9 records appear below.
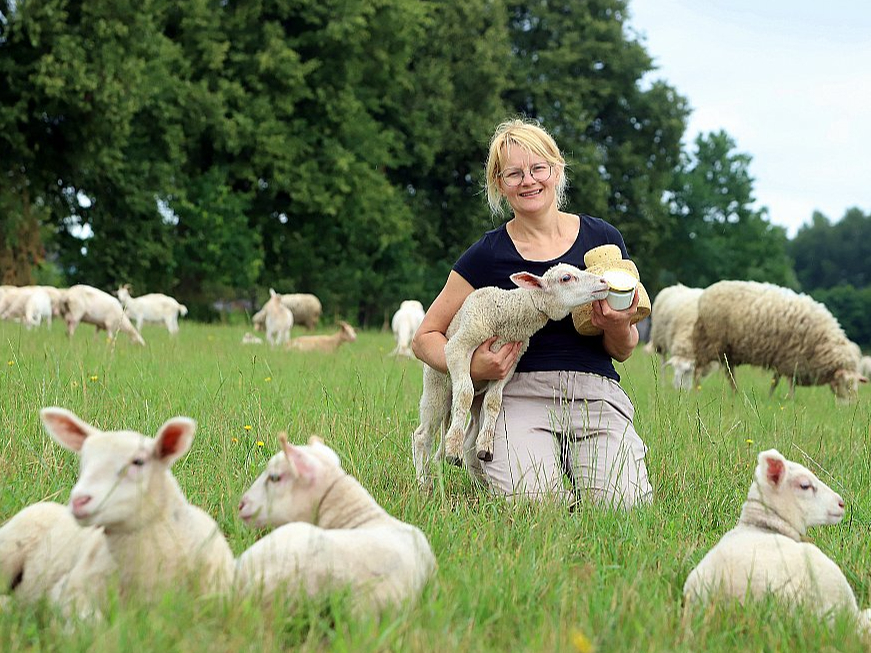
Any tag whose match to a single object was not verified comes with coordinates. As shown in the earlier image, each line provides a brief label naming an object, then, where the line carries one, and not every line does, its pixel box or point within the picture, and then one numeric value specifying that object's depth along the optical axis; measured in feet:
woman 14.04
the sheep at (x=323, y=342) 47.44
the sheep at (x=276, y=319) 51.19
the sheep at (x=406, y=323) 50.20
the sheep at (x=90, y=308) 44.19
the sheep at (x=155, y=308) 57.88
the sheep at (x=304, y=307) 87.15
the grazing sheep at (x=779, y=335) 34.68
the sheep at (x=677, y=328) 36.65
